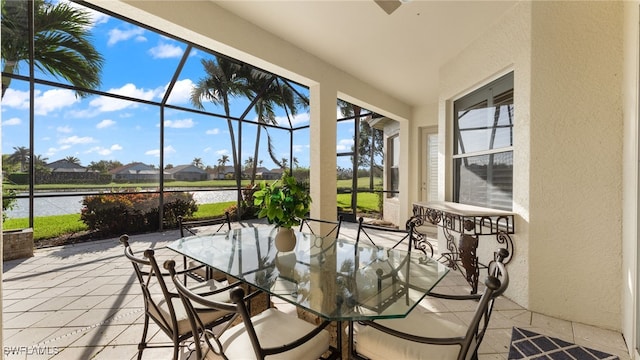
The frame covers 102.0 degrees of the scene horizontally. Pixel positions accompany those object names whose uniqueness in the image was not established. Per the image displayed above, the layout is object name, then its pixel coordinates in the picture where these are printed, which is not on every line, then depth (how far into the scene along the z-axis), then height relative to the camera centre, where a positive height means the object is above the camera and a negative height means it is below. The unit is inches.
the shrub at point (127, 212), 181.6 -25.7
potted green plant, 71.9 -7.3
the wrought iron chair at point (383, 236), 182.5 -43.4
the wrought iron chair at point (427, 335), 39.1 -29.9
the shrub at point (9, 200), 140.4 -12.6
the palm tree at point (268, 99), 232.5 +77.7
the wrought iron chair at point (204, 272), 77.3 -34.4
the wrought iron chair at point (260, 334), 36.9 -30.0
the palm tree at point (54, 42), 131.5 +75.9
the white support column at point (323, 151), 148.5 +16.1
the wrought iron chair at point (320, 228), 147.5 -28.4
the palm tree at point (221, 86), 223.9 +82.3
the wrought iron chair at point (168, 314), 48.9 -30.8
